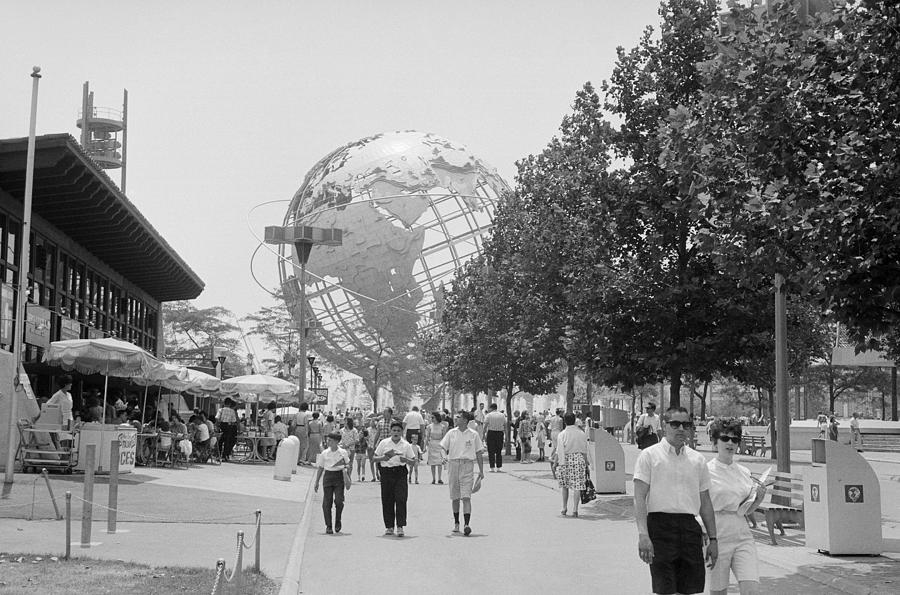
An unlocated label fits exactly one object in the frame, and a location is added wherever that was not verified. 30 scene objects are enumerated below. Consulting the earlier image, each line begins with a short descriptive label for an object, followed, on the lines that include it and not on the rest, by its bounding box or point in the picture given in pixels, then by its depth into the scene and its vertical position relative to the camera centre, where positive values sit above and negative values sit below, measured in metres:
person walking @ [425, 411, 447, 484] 26.91 -0.78
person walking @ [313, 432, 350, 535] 15.84 -0.91
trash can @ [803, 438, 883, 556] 13.20 -1.03
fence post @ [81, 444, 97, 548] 12.48 -1.05
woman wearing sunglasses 8.77 -0.93
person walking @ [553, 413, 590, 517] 18.30 -0.75
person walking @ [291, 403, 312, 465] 33.62 -0.58
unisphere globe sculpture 71.31 +12.52
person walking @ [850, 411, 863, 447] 43.11 -0.64
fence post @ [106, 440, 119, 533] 13.27 -0.99
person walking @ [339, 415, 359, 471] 24.02 -0.53
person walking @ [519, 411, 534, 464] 40.12 -0.78
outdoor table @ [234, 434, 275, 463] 34.91 -1.07
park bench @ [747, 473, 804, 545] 14.87 -1.25
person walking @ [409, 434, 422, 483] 27.55 -1.48
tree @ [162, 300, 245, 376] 79.94 +6.01
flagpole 19.31 +2.90
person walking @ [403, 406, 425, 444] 29.75 -0.27
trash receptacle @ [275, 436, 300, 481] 25.27 -1.06
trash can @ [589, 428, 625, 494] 22.27 -1.07
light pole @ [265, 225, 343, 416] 33.28 +5.54
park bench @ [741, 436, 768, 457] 41.19 -1.11
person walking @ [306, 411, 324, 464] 33.91 -0.78
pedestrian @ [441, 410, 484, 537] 15.80 -0.65
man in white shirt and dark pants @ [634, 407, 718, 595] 8.16 -0.72
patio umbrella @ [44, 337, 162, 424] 21.61 +1.05
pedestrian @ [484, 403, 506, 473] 30.10 -0.60
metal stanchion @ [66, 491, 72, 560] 11.20 -1.25
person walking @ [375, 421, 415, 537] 15.43 -1.00
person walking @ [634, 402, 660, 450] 20.25 -0.12
